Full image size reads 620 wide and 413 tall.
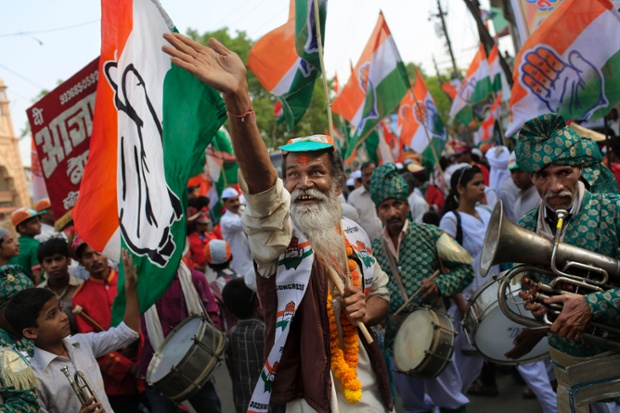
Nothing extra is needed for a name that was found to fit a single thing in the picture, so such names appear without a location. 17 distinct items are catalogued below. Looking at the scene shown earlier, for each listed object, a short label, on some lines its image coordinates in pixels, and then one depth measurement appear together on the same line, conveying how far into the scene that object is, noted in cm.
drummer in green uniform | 533
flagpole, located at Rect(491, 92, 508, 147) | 1436
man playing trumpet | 345
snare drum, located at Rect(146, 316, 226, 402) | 487
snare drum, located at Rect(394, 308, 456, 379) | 489
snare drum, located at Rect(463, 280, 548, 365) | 458
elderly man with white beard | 289
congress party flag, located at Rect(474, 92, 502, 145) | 1602
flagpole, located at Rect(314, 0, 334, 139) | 367
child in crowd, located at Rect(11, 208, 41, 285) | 800
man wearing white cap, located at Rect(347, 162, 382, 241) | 934
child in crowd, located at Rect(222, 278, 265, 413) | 519
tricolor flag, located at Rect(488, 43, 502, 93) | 1504
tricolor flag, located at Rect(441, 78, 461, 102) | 2735
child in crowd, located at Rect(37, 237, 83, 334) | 581
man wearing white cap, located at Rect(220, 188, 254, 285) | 927
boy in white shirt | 391
